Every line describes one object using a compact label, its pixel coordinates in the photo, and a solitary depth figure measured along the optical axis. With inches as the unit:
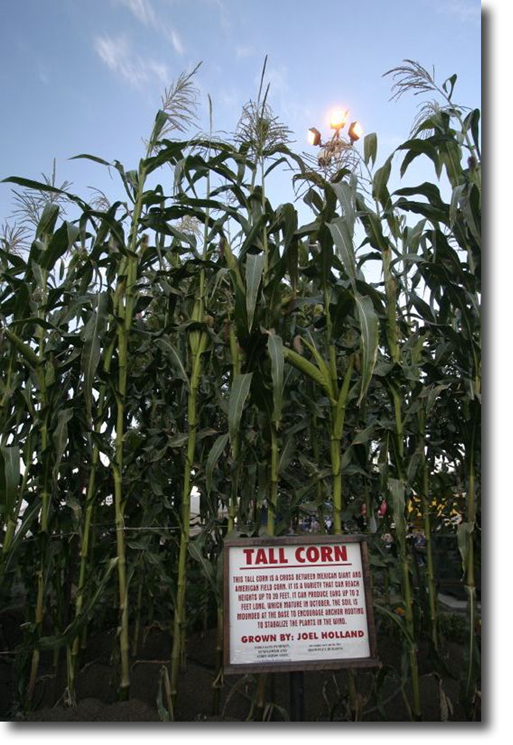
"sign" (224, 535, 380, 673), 69.7
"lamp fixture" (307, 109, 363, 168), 110.0
